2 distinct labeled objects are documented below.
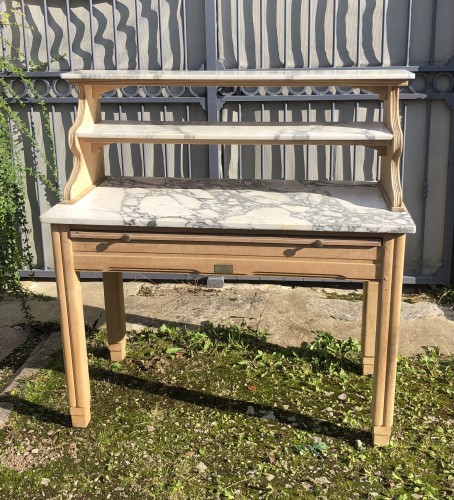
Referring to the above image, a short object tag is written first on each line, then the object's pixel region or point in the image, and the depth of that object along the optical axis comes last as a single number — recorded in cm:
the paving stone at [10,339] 418
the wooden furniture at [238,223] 289
